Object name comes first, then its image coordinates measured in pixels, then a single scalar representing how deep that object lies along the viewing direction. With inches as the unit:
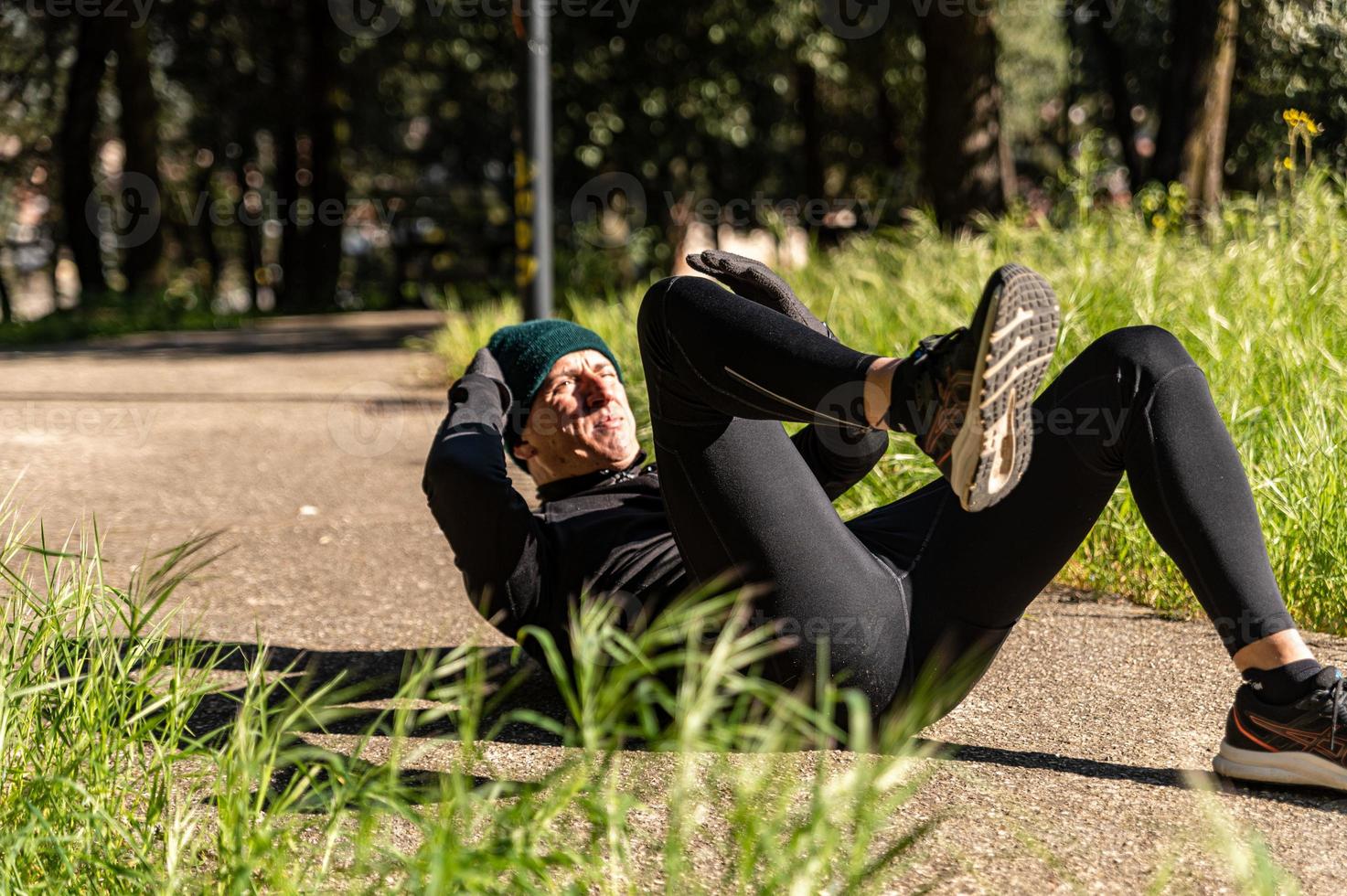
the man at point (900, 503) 76.0
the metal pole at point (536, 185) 265.3
